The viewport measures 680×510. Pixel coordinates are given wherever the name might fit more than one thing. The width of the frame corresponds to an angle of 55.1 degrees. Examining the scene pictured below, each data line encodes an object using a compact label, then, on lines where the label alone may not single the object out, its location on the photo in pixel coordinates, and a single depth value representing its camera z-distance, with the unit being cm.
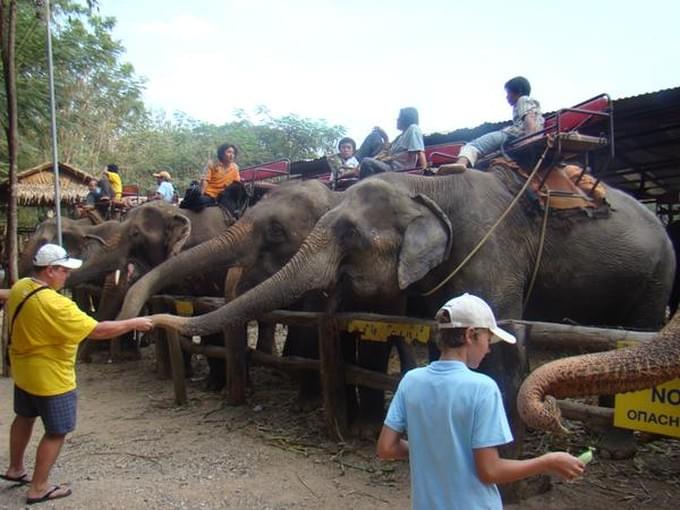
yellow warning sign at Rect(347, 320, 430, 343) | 444
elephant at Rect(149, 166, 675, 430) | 458
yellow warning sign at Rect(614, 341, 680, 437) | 324
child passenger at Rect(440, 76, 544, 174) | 546
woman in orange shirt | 909
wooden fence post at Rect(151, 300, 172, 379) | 805
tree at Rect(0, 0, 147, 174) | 1548
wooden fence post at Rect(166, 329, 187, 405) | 676
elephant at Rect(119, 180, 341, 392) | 620
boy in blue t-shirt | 218
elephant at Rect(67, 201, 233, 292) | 823
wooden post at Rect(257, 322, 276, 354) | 768
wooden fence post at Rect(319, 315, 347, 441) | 531
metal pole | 707
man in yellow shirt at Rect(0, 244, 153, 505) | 416
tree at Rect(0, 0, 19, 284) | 818
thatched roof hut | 1692
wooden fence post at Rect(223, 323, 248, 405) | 652
